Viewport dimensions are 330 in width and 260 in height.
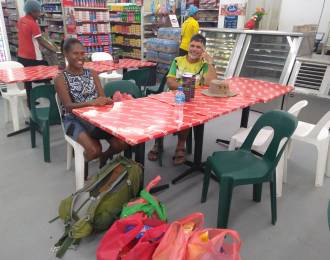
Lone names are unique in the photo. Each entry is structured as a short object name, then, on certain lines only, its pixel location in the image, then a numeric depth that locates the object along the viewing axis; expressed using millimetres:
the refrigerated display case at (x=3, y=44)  5964
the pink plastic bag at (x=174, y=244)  1398
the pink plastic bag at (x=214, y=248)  1383
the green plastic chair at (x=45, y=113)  3049
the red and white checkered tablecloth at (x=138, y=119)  1836
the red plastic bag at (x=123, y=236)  1591
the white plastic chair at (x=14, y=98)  3771
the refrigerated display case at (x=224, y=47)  5008
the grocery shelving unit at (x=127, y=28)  8234
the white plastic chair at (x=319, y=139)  2674
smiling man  3096
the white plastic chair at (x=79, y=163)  2420
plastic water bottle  2217
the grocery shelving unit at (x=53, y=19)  7660
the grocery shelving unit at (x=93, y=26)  7320
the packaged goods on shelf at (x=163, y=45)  6574
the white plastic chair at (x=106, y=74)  5126
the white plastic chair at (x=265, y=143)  2547
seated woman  2432
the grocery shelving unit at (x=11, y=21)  9413
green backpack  1948
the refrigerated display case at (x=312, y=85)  4059
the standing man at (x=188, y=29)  5711
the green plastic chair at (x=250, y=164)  2008
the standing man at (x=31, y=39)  4355
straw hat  2748
